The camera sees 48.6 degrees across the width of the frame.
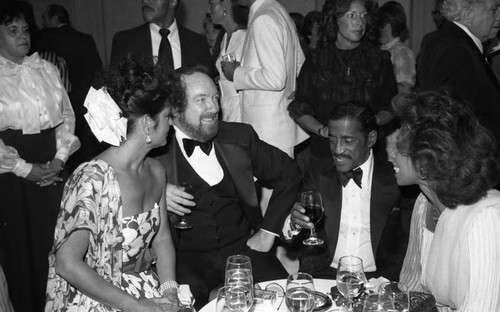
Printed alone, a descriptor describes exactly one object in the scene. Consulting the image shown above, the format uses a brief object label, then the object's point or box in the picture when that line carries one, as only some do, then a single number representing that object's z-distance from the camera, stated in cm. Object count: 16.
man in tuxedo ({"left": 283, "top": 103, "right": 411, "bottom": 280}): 289
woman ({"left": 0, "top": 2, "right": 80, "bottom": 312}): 346
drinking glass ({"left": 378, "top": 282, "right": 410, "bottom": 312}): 176
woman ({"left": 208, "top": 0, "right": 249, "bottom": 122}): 436
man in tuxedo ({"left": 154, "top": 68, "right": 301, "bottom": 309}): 292
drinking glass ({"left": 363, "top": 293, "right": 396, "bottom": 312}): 174
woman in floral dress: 214
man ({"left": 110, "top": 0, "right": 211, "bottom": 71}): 425
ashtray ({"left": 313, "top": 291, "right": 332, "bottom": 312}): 195
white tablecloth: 198
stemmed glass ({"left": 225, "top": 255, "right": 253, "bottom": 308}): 181
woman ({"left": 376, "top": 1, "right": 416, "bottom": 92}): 462
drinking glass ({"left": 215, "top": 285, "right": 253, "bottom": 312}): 179
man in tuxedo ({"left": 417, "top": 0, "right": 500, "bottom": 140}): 324
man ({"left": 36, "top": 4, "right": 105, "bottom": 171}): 567
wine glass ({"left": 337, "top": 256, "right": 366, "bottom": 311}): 188
